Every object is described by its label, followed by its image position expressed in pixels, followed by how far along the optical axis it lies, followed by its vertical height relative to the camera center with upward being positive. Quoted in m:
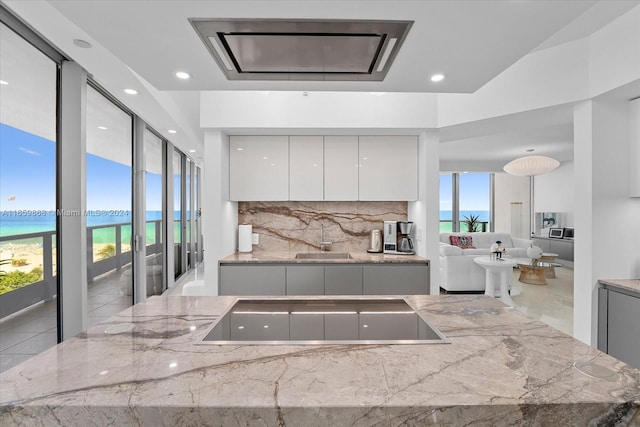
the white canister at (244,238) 3.70 -0.31
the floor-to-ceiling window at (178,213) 6.10 -0.04
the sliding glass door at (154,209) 4.62 +0.02
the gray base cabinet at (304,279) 3.24 -0.69
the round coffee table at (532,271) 5.89 -1.12
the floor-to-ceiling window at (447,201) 9.19 +0.29
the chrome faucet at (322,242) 3.83 -0.37
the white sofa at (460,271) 5.12 -0.95
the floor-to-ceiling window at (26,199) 1.97 +0.08
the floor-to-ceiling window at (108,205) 3.03 +0.07
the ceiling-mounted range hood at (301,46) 1.15 +0.63
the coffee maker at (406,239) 3.63 -0.32
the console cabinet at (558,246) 7.60 -0.87
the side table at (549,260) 6.54 -1.05
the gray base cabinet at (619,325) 2.23 -0.83
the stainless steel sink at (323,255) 3.71 -0.51
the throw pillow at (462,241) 6.32 -0.61
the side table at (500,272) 4.53 -0.90
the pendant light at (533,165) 5.95 +0.87
